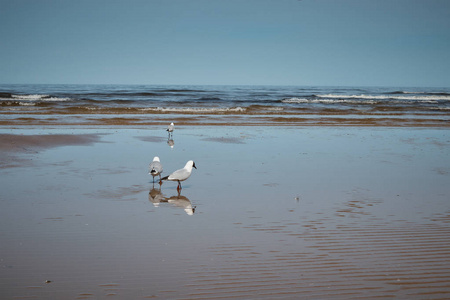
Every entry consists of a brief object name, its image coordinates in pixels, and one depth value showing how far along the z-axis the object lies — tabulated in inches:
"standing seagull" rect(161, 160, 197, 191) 321.4
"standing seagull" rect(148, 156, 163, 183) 336.5
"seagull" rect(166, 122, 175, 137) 655.4
